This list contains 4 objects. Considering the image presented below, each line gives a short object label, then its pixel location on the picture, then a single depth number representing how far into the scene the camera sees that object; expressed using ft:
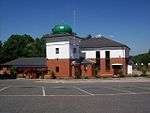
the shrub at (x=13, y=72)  99.10
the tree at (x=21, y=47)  150.94
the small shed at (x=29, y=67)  97.98
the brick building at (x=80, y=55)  98.67
